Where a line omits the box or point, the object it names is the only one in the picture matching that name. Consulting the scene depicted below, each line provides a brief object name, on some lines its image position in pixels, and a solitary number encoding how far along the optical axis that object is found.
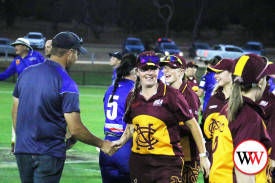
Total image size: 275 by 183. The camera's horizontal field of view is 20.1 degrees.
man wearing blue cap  7.79
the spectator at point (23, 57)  16.27
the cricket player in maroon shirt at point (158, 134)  8.62
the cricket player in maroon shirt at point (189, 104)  10.29
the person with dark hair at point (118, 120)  9.65
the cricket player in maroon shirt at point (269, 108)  10.06
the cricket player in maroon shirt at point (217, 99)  10.27
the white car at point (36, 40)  75.58
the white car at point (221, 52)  69.93
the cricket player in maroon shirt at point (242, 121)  5.97
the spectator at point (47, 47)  14.29
